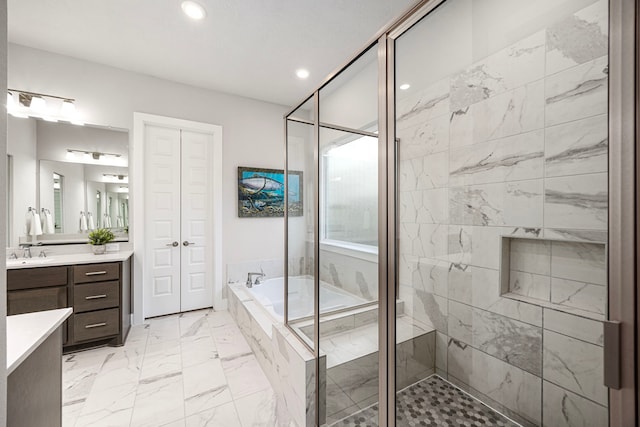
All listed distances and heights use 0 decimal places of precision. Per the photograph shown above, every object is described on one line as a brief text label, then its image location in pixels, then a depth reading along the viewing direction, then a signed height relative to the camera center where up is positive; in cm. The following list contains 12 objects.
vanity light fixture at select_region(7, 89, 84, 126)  245 +100
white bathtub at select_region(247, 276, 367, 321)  168 -60
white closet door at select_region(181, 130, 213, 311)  329 -14
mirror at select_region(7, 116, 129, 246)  247 +31
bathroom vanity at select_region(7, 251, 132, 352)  212 -69
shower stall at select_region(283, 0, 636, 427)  85 -3
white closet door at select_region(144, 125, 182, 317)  308 -11
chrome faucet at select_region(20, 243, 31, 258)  247 -37
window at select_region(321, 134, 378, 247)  137 +12
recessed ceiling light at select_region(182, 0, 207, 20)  195 +154
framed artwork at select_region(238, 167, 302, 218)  351 +26
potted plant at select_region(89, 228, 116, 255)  265 -29
